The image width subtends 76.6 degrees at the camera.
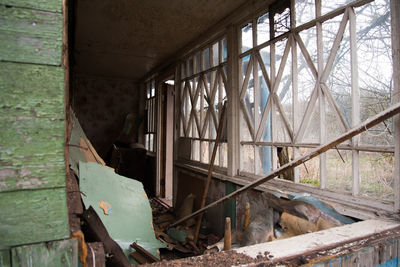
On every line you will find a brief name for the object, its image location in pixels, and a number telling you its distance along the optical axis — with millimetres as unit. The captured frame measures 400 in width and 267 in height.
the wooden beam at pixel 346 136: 1315
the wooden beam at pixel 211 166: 3290
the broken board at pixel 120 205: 2078
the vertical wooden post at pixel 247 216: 2764
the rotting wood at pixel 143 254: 1791
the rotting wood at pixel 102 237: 1238
